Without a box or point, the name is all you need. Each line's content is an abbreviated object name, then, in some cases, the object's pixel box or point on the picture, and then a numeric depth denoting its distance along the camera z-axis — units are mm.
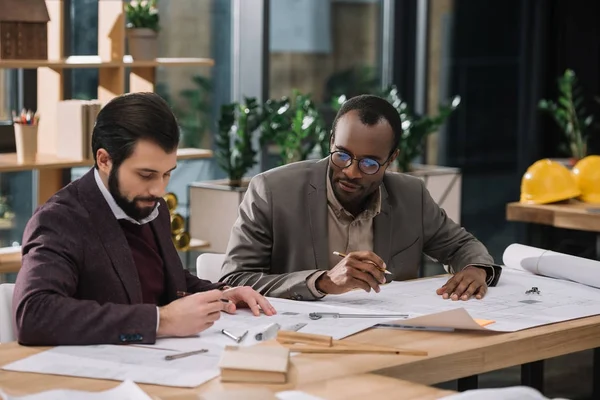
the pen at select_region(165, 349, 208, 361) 3194
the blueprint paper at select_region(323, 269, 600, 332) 3692
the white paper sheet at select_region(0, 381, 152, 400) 2799
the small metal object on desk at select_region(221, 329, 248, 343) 3425
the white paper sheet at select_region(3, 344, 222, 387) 3008
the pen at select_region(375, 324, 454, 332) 3671
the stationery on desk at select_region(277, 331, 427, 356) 3344
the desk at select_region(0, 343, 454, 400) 2906
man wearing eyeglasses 4357
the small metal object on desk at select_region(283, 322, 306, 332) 3574
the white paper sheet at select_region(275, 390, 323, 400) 2869
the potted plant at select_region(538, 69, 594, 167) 8757
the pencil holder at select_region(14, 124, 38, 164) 6349
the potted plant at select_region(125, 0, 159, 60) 6950
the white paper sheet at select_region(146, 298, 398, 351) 3394
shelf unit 6515
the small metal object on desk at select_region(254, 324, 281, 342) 3456
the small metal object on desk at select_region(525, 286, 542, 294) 4328
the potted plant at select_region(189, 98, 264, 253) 7223
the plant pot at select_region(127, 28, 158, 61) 6944
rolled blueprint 4507
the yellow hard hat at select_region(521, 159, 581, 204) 7159
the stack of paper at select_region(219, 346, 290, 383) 2995
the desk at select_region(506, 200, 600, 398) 6773
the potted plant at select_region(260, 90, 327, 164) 7583
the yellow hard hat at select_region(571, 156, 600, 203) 7229
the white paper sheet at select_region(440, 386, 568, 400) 2624
